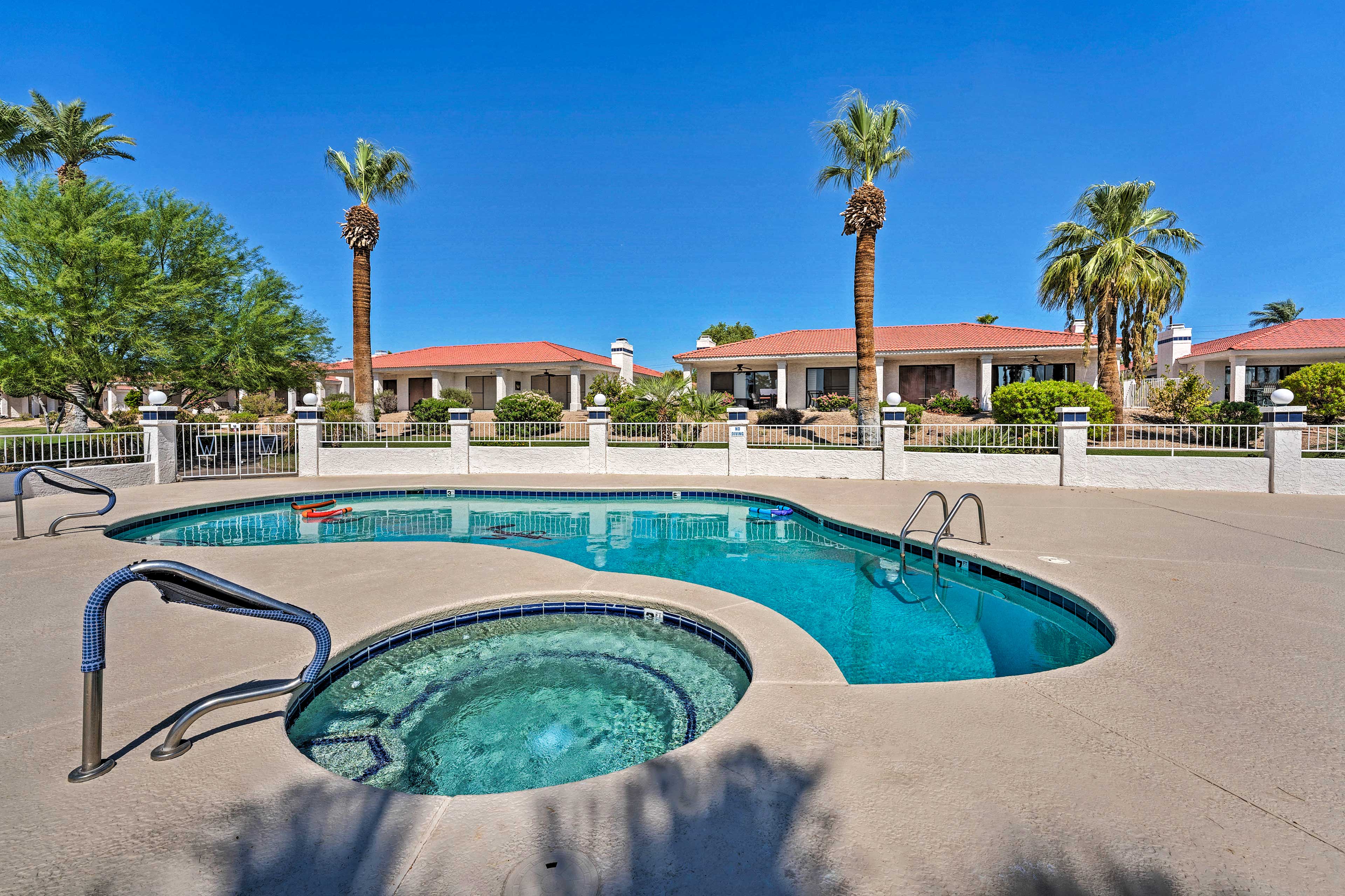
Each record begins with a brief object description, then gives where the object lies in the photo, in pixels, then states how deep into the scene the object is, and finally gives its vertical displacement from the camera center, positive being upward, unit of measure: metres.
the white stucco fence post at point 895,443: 13.81 -0.20
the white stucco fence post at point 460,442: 15.67 -0.17
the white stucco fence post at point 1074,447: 12.59 -0.28
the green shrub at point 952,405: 24.12 +1.21
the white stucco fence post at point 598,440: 15.33 -0.13
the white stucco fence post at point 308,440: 15.20 -0.10
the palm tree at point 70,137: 17.75 +9.07
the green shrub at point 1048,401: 17.22 +0.96
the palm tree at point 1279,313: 54.34 +10.99
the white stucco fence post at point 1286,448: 11.30 -0.28
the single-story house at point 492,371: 31.75 +3.48
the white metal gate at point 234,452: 14.09 -0.40
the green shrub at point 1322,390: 18.92 +1.41
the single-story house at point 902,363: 25.97 +3.32
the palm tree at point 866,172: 16.20 +7.26
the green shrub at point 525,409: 23.43 +1.02
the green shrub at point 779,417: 24.50 +0.73
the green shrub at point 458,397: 27.58 +1.84
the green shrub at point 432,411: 25.02 +1.03
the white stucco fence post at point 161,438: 13.02 -0.05
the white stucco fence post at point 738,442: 14.71 -0.18
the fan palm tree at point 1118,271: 17.88 +5.02
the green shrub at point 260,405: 29.80 +1.54
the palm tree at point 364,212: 19.34 +7.19
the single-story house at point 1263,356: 24.64 +3.29
